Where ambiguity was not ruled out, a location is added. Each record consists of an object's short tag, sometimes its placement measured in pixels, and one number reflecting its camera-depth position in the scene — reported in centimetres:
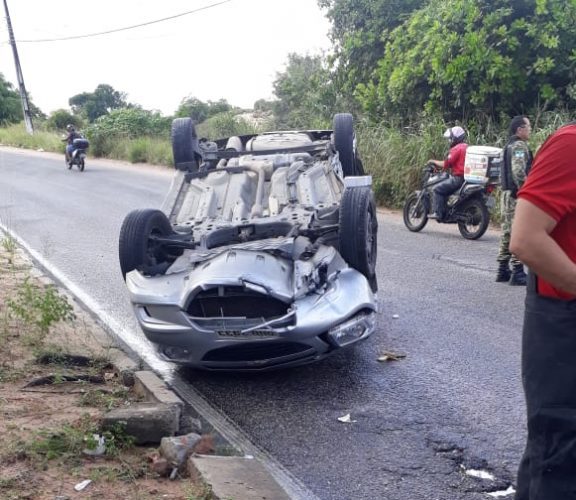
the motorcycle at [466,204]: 1082
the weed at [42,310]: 568
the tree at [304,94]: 2083
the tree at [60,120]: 4638
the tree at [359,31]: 1864
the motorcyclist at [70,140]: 2547
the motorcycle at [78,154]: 2509
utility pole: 4303
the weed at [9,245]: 840
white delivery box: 1064
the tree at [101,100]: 5528
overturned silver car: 488
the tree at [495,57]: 1396
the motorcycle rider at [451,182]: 1123
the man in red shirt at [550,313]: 233
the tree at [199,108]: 3642
